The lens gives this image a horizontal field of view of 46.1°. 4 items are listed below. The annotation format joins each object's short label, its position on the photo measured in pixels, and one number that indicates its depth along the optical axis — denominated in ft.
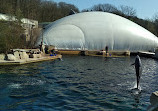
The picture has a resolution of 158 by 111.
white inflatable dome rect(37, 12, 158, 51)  110.42
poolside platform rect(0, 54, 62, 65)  54.76
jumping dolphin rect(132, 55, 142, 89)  29.40
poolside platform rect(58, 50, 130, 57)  102.37
